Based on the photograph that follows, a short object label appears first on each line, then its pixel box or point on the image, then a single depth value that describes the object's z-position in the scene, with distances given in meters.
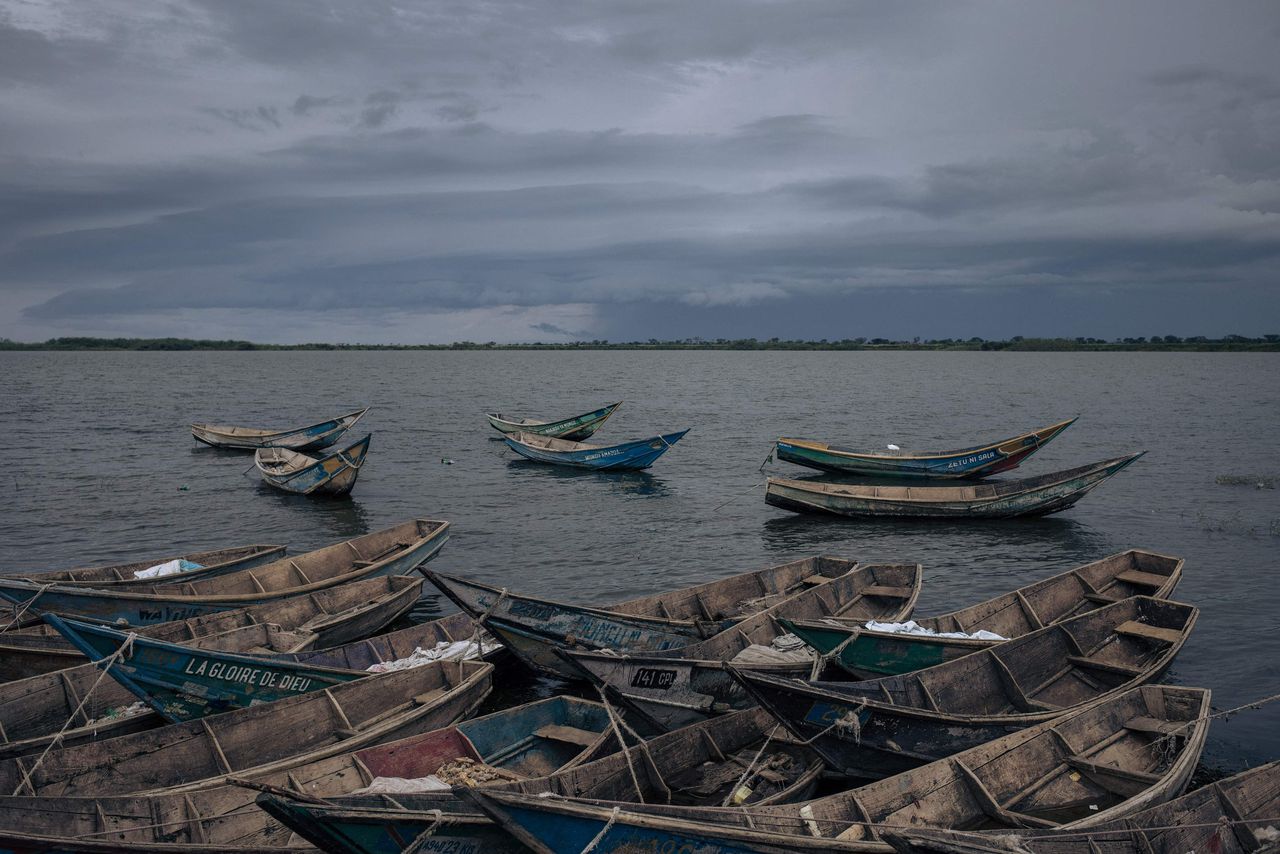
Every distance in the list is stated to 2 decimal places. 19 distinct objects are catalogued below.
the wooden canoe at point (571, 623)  12.17
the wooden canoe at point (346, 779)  7.96
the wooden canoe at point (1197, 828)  7.62
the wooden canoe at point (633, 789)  7.14
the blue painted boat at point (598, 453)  35.72
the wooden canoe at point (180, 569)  15.43
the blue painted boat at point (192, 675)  10.15
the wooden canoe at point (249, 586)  13.47
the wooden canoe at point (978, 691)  9.58
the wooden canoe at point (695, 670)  11.00
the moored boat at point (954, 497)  25.89
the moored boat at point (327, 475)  29.42
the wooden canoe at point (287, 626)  12.71
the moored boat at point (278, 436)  38.72
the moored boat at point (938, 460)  31.62
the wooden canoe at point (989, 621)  12.16
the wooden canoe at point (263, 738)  9.25
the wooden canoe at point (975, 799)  6.93
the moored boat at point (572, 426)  41.81
